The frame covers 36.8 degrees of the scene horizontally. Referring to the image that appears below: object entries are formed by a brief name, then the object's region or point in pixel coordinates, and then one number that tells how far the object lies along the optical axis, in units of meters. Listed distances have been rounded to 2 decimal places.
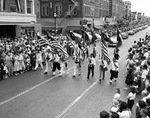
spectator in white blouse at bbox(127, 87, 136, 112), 7.68
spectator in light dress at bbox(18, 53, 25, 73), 14.74
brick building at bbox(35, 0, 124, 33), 41.75
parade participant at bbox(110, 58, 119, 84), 12.62
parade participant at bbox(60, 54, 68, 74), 14.59
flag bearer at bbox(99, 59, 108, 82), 13.14
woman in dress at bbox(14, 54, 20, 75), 14.49
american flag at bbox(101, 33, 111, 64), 13.38
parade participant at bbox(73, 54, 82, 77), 14.21
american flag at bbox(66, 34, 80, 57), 14.31
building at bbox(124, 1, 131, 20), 90.43
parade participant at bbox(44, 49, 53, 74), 15.39
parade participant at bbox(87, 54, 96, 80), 13.39
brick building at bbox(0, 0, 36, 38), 23.92
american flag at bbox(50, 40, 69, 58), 14.84
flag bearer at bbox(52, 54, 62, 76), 14.35
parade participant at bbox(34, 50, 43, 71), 15.98
